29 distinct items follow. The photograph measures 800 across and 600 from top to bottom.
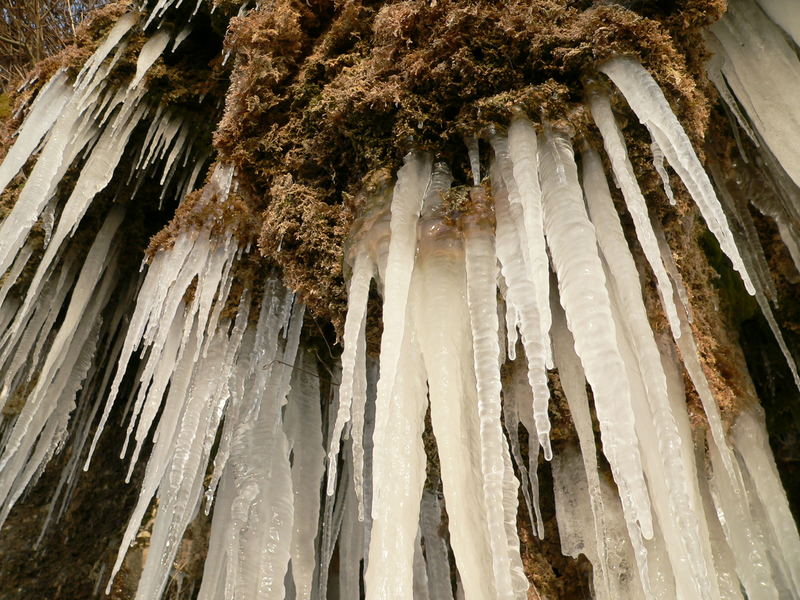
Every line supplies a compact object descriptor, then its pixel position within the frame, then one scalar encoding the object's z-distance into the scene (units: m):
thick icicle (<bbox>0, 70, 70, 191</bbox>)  2.57
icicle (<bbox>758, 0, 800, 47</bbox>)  1.82
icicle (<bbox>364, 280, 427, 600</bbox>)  1.23
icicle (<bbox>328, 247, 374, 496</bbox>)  1.40
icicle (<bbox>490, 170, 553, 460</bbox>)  1.18
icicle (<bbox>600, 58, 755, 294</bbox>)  1.27
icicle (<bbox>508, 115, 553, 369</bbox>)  1.27
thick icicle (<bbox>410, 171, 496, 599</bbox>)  1.26
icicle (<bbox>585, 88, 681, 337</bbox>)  1.29
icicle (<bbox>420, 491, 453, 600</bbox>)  2.10
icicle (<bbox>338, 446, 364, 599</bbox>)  2.16
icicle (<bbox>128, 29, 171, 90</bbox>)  2.76
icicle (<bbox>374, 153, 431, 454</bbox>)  1.36
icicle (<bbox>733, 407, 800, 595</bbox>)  1.85
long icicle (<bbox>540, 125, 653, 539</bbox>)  1.14
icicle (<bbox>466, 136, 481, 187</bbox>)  1.57
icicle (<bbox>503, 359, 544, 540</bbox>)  1.82
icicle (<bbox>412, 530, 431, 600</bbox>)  1.99
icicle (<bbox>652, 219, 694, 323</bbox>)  1.57
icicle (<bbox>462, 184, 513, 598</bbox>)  1.17
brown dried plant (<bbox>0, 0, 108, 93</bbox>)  5.18
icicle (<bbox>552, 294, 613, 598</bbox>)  1.40
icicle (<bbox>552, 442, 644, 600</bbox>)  1.61
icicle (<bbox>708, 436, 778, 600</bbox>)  1.75
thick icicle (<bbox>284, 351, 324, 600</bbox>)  1.98
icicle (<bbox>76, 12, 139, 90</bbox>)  2.72
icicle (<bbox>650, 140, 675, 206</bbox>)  1.43
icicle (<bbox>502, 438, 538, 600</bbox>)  1.21
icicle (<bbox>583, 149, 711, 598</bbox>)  1.17
